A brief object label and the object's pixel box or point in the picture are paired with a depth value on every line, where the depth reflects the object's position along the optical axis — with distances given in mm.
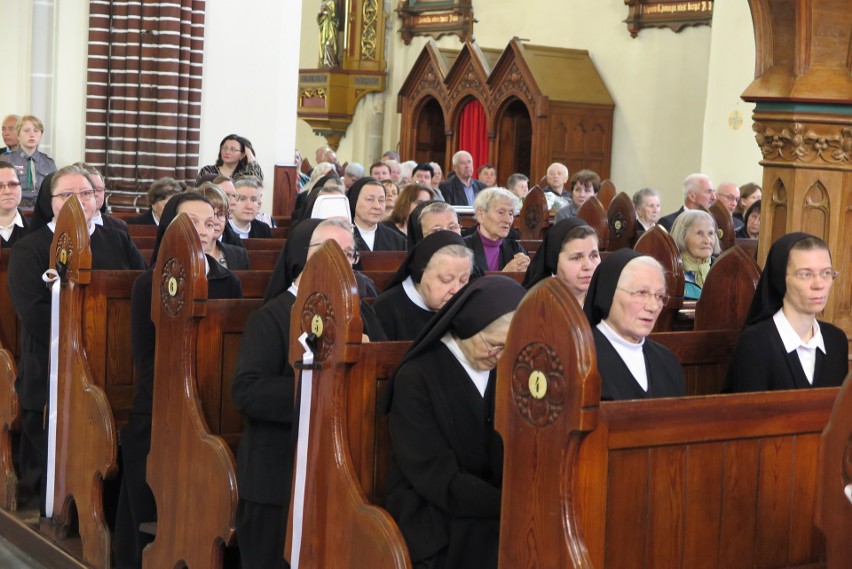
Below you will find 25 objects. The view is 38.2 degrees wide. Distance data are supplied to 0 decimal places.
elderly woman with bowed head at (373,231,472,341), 4137
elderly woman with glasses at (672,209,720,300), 6762
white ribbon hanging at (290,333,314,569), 3566
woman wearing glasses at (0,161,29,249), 5781
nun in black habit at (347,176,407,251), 7071
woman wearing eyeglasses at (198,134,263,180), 8578
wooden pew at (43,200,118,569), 4777
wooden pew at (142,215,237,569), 4125
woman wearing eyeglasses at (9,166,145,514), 5234
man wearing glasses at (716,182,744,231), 10406
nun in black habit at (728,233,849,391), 3830
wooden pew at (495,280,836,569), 2641
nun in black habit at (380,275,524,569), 3234
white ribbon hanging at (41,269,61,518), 4958
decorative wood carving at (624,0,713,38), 13906
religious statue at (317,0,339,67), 18297
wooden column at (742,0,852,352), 4258
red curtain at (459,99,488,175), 16328
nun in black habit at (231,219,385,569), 3820
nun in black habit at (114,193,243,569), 4703
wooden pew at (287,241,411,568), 3447
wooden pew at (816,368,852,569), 2600
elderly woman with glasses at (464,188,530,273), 6488
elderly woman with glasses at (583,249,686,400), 3467
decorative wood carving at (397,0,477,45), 17391
